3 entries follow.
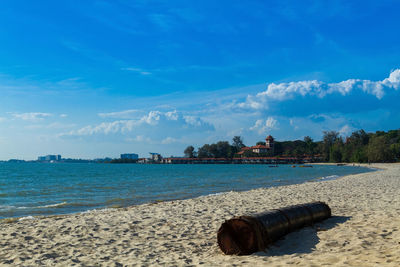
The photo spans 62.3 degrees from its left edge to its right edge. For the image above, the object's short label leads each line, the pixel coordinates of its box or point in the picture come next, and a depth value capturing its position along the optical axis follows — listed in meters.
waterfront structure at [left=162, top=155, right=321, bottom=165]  179.00
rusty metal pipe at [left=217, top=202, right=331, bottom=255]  6.93
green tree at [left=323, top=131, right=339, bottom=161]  169.74
